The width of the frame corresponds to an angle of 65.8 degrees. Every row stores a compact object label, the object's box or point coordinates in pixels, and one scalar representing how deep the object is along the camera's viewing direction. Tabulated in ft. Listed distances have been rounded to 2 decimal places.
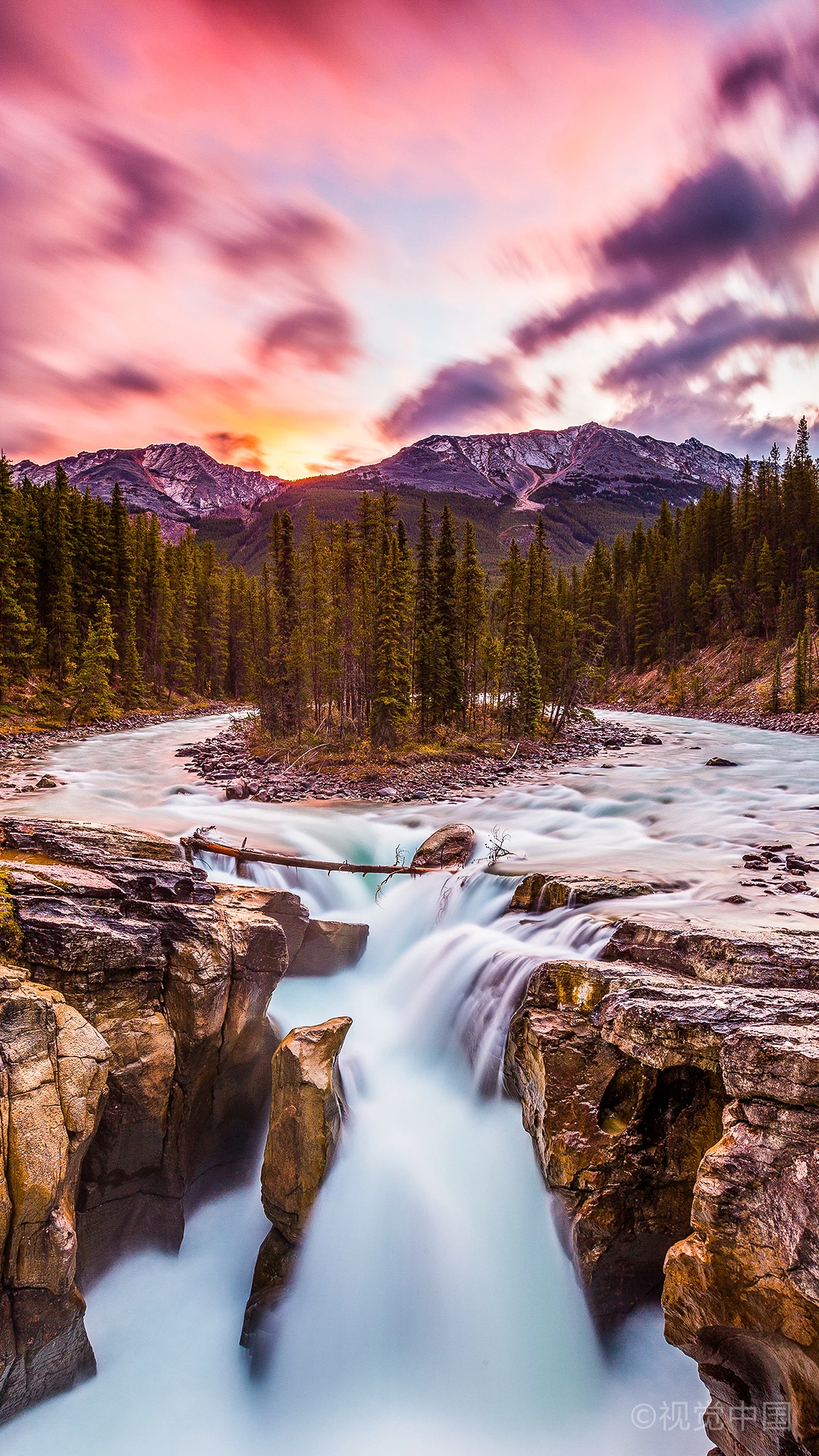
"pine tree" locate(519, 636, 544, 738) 131.23
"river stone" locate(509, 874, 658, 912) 35.50
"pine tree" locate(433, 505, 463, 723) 130.82
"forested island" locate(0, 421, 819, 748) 117.19
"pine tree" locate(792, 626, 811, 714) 142.10
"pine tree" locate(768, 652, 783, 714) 151.12
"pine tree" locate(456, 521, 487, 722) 139.64
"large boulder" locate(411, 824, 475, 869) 48.88
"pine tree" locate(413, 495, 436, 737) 128.67
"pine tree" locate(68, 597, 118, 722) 143.54
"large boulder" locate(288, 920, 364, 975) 37.14
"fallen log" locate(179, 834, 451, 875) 44.47
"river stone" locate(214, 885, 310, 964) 31.55
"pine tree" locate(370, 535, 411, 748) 106.32
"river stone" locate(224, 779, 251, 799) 72.18
